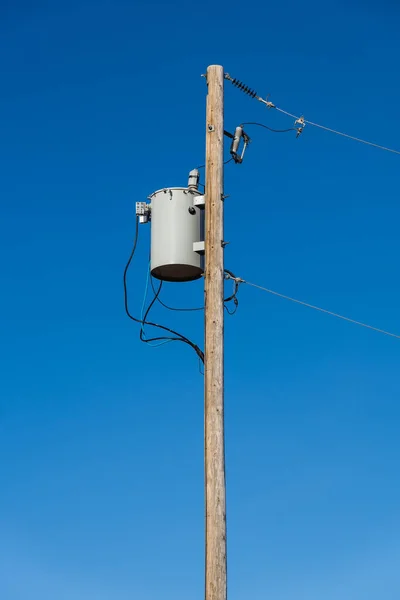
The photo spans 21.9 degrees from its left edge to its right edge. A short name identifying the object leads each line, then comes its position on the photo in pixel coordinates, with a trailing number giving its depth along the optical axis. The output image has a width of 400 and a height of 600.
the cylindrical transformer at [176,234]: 10.98
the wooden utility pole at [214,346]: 9.33
